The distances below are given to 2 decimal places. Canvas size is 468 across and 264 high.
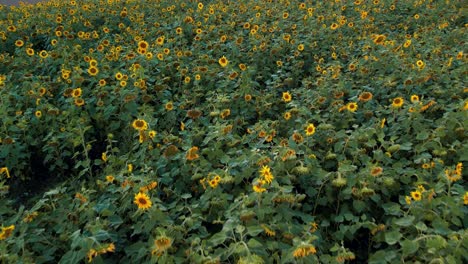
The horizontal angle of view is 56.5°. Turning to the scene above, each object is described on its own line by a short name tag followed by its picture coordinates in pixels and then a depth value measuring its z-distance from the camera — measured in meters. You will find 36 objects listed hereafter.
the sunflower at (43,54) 4.34
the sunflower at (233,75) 3.63
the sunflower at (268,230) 1.90
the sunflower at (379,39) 4.21
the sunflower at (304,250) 1.68
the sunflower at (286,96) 3.35
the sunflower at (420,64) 3.48
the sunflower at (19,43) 4.87
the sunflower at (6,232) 1.95
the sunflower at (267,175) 2.04
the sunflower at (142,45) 4.24
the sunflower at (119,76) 3.55
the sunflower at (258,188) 1.99
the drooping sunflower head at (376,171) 2.26
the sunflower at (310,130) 2.62
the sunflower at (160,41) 4.49
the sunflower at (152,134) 2.72
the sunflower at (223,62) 3.85
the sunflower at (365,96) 3.11
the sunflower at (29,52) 4.40
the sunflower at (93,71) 3.71
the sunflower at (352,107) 3.00
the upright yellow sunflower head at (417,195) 2.04
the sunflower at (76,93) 3.37
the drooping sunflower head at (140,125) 2.72
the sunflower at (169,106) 3.28
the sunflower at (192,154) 2.49
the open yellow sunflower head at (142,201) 2.04
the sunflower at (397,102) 2.91
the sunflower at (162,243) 1.82
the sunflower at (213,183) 2.25
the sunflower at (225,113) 3.05
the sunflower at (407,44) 4.20
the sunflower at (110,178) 2.45
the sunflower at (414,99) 2.88
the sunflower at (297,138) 2.61
